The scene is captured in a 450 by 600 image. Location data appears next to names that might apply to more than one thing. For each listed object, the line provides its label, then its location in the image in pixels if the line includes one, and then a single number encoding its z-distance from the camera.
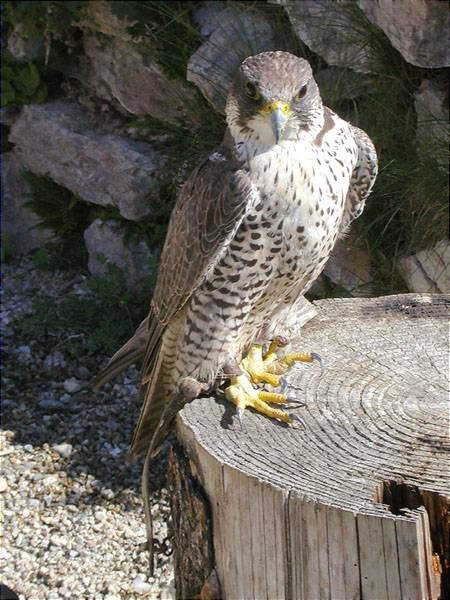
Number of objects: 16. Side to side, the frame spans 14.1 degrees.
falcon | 5.64
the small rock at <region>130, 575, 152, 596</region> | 7.86
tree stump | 4.12
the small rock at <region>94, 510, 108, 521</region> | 8.63
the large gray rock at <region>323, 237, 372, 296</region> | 9.97
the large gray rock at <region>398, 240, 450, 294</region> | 9.22
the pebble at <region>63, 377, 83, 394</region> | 10.54
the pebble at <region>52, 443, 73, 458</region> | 9.41
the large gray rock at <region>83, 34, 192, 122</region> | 11.34
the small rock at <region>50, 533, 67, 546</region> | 8.34
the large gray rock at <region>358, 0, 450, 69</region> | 8.96
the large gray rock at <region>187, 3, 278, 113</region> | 10.23
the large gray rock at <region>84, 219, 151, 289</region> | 11.76
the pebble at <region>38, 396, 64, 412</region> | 10.22
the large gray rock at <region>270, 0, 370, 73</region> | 9.84
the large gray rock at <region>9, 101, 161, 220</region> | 11.60
